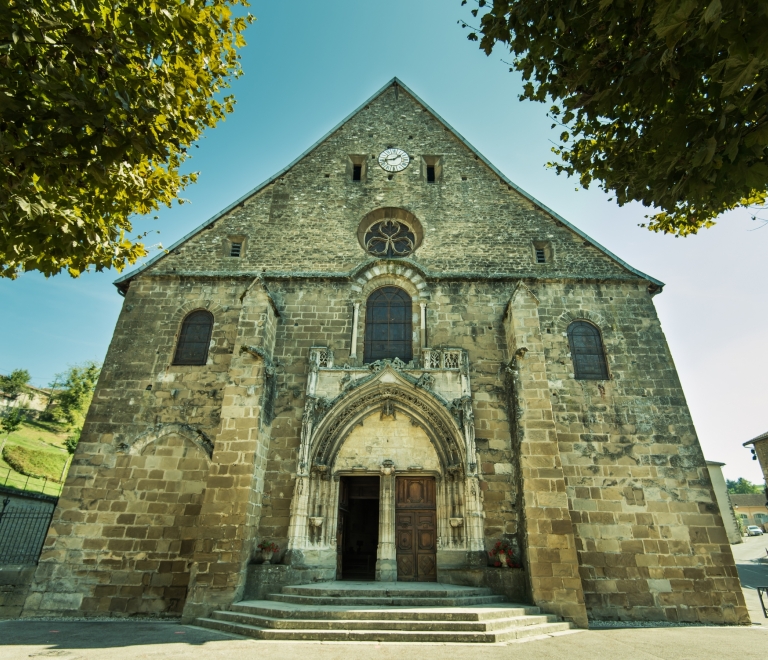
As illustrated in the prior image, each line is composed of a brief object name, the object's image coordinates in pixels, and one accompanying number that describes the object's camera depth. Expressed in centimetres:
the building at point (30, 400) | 4853
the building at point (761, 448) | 2634
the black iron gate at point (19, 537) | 1054
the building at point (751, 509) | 5953
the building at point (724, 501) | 2542
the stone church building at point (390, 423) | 891
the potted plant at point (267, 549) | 888
